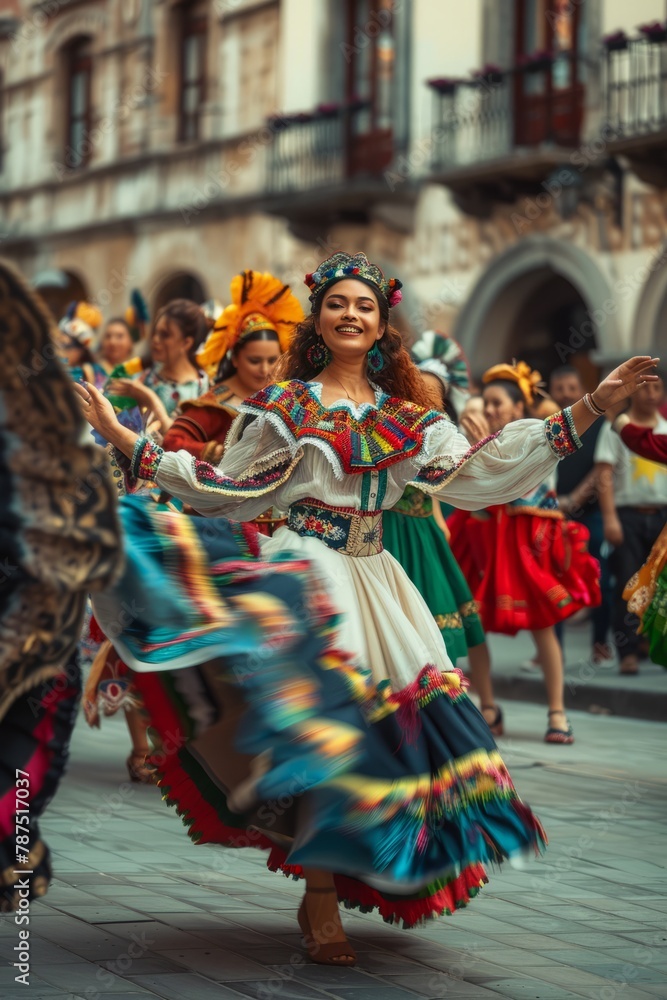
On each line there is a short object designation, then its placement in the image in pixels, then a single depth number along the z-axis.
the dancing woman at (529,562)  14.15
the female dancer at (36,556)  5.46
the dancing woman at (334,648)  6.53
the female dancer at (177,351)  12.70
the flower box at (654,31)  25.29
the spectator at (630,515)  17.48
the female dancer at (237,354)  10.91
